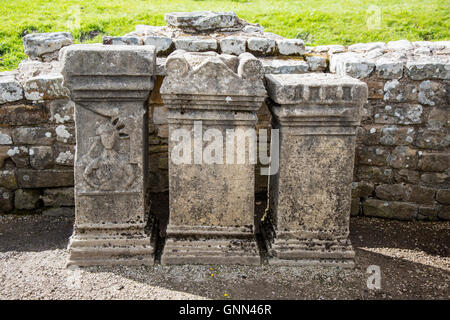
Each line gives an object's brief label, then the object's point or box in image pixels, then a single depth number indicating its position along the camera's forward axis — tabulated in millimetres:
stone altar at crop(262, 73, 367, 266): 2963
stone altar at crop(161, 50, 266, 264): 2906
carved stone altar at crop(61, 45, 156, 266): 2879
